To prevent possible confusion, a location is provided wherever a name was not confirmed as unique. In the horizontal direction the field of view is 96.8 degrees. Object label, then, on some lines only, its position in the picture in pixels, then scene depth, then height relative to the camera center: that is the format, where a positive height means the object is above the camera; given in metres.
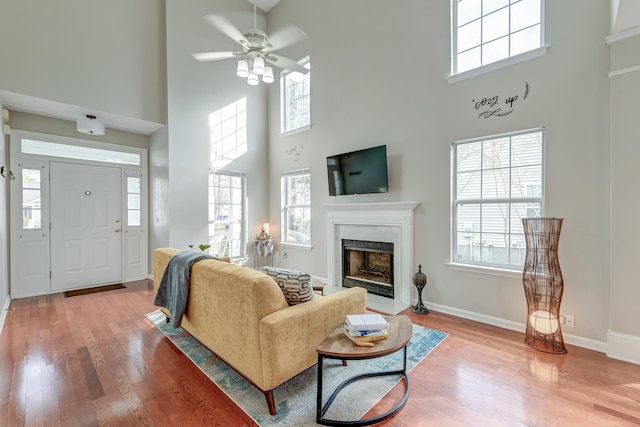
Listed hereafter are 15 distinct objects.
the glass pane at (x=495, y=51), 3.15 +1.82
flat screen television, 4.07 +0.60
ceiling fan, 3.28 +1.92
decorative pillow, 2.04 -0.54
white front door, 4.55 -0.22
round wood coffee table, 1.68 -0.84
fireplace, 3.89 -0.30
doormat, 4.45 -1.27
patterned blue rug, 1.82 -1.30
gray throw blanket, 2.55 -0.66
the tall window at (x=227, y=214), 5.32 -0.04
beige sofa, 1.81 -0.77
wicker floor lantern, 2.64 -0.70
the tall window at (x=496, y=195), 3.01 +0.18
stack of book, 1.80 -0.78
